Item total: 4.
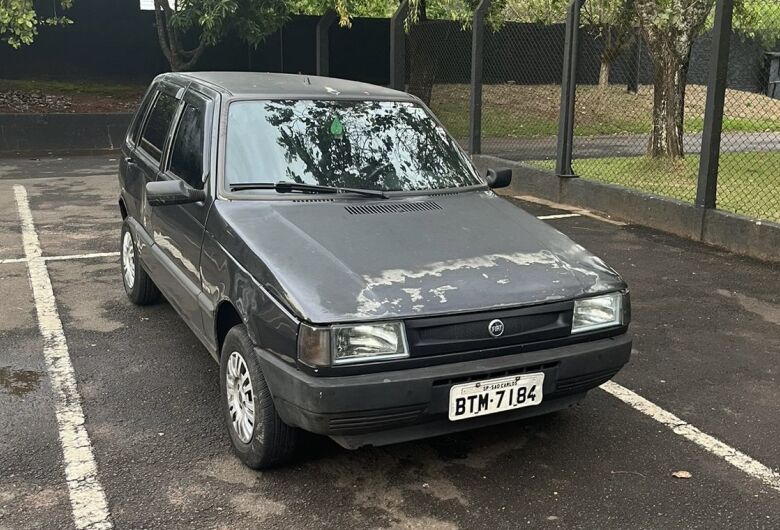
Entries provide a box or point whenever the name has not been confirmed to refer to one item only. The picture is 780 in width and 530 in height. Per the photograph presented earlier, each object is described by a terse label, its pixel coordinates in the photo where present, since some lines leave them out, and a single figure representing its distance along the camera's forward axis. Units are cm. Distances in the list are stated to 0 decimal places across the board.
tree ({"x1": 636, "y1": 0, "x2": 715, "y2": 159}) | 1044
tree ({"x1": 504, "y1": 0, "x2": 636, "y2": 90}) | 1165
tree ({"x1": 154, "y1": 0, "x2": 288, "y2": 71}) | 1530
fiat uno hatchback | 319
